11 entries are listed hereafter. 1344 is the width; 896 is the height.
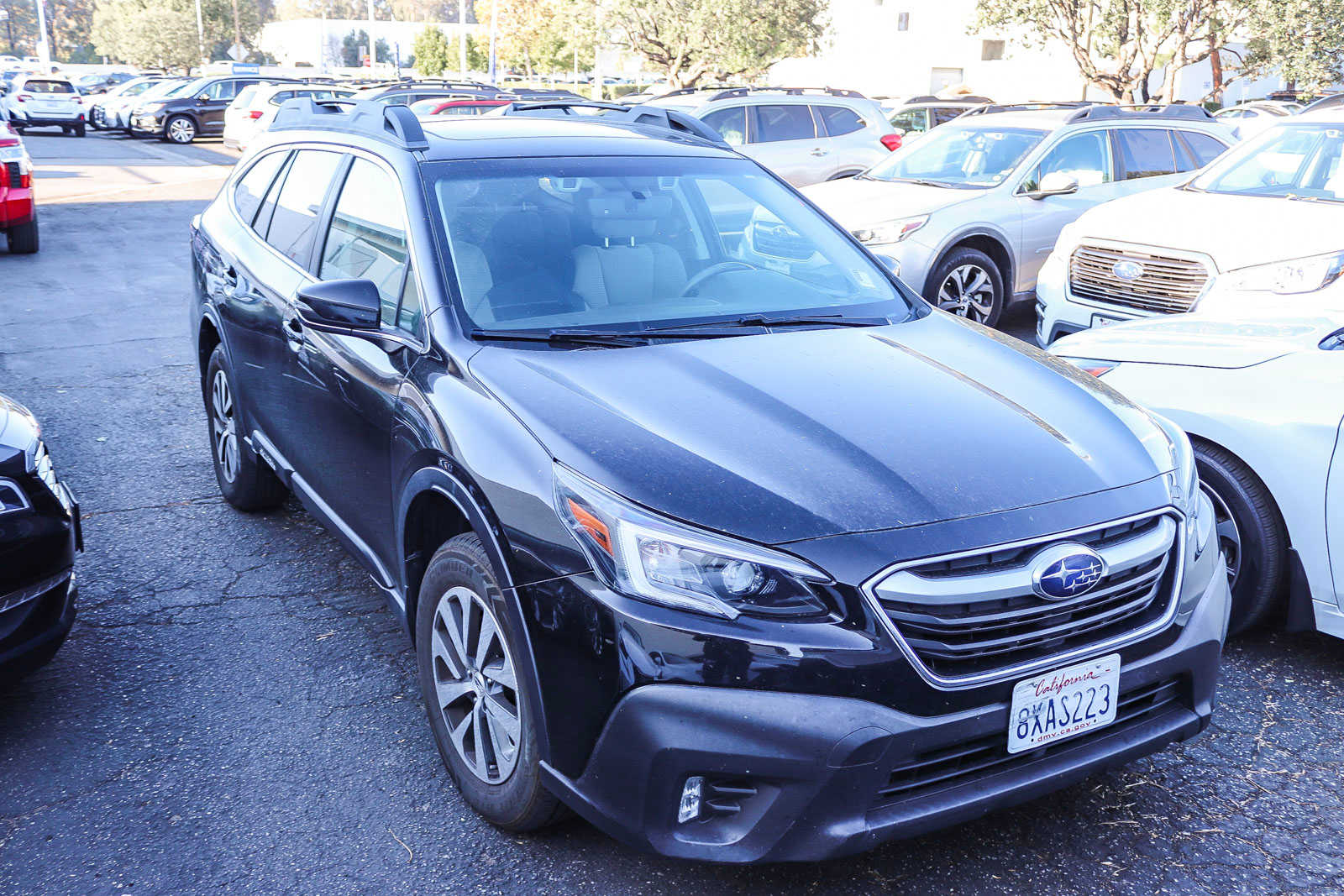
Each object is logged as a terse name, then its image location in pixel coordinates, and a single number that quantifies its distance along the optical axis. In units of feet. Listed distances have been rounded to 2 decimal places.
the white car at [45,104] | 107.45
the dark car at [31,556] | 10.29
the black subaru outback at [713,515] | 7.72
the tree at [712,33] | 112.68
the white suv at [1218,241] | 21.39
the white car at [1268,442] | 11.62
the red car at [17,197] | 38.73
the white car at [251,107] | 74.23
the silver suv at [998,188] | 27.73
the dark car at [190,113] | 99.19
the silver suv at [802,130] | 44.01
